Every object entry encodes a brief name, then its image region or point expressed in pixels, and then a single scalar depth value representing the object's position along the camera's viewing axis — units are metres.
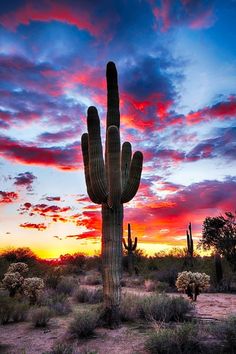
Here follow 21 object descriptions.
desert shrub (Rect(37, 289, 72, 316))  11.76
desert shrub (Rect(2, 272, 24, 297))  13.43
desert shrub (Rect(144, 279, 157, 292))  18.74
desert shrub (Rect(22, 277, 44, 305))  12.34
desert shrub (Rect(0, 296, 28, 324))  10.61
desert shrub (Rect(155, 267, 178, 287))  20.77
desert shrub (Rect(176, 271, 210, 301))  13.39
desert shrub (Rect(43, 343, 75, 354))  6.44
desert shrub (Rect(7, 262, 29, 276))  15.54
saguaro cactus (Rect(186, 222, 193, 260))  25.70
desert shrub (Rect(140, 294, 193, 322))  10.02
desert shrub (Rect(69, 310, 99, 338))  8.62
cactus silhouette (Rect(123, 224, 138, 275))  26.69
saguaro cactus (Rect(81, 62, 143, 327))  9.37
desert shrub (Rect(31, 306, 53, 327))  10.04
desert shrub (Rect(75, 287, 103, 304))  14.30
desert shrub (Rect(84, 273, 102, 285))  22.35
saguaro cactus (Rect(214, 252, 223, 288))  19.42
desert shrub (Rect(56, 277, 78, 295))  16.09
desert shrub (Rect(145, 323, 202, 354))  6.75
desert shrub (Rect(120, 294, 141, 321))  10.12
